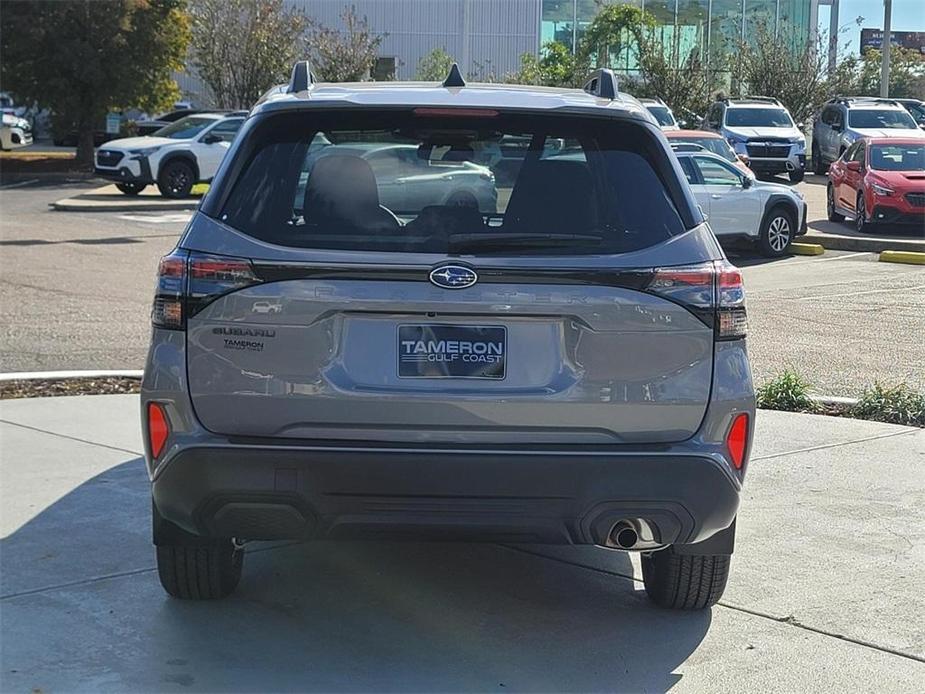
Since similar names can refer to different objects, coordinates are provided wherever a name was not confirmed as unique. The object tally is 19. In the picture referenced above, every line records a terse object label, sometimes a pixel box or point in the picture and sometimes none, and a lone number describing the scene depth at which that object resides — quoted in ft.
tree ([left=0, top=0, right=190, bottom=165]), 103.24
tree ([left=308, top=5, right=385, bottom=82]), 129.90
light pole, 128.06
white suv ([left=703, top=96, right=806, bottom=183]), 104.94
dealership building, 174.60
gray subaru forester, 13.25
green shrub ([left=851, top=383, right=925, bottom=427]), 27.32
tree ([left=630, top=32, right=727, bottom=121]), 140.36
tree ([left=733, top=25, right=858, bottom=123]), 141.79
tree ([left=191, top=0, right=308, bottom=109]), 126.00
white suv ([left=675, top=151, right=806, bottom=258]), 59.72
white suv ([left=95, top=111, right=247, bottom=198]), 87.20
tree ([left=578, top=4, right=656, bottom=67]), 151.23
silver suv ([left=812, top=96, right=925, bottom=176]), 110.93
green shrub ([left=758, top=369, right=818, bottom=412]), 28.48
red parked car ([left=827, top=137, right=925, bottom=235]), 69.15
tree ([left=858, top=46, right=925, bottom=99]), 186.60
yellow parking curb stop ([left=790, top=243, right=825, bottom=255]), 63.16
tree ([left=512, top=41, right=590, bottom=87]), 144.66
